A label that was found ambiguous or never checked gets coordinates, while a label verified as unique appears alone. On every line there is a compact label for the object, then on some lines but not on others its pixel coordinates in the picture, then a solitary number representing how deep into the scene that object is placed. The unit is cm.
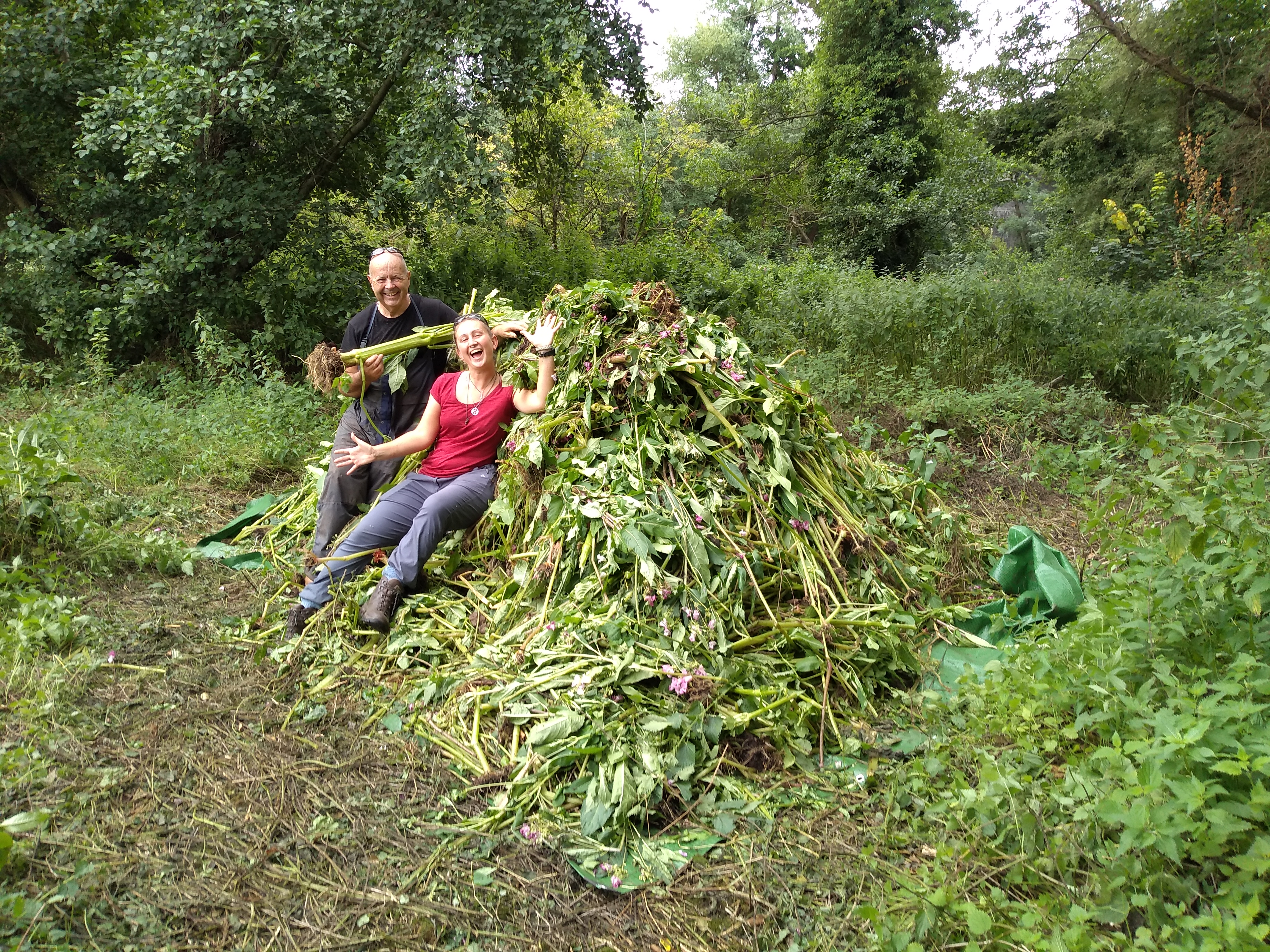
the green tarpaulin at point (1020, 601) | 338
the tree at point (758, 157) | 1894
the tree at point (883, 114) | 1691
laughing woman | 362
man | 413
